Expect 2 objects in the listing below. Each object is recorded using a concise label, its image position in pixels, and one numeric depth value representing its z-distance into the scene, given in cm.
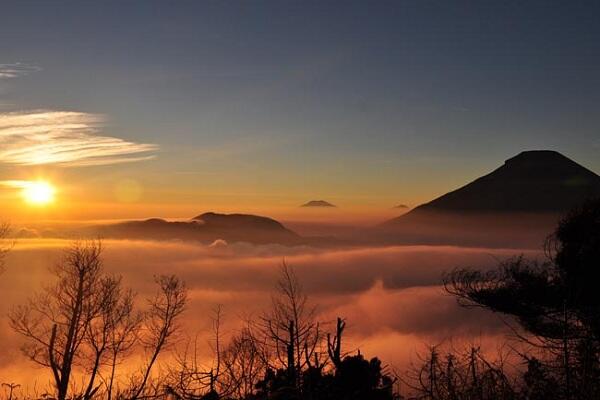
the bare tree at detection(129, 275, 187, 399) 4234
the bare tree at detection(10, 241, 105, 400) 3466
